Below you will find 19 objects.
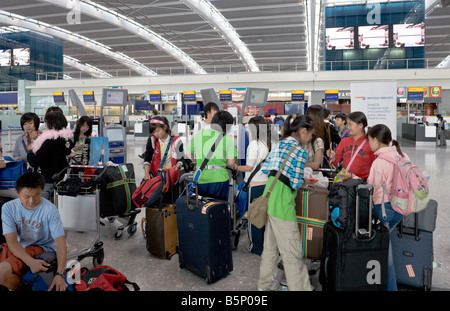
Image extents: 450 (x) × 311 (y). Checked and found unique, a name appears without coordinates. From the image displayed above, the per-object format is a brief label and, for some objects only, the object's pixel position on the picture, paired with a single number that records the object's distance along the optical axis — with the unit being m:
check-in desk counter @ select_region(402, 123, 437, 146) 15.60
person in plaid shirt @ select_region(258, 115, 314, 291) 2.44
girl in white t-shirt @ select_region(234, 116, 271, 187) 3.45
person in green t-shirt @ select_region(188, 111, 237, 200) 3.10
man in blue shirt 2.28
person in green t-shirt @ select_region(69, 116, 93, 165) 4.72
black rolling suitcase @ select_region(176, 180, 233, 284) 2.77
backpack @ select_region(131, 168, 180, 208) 3.30
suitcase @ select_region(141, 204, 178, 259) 3.26
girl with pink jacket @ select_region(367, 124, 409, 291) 2.45
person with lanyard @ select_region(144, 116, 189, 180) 4.03
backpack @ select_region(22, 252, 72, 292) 2.31
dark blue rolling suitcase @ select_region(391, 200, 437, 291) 2.57
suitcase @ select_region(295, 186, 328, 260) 2.75
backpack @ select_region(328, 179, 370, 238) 2.29
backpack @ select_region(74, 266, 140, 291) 2.13
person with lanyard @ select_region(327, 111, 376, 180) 3.02
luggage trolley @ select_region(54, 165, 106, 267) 3.40
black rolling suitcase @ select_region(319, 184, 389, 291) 2.28
